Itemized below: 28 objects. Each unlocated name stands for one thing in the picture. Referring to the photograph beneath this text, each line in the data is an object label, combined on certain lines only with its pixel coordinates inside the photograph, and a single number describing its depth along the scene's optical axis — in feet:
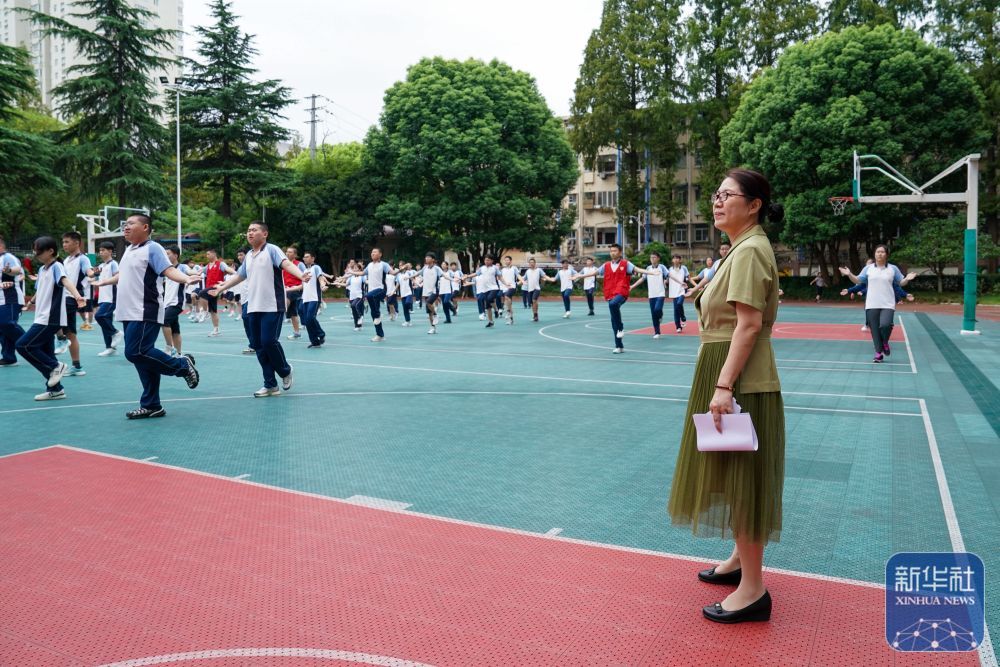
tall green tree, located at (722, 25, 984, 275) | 109.19
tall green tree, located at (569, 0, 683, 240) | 148.87
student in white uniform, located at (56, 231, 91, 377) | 37.47
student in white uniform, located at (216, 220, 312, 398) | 30.86
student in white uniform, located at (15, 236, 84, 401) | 30.81
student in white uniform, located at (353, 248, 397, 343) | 58.90
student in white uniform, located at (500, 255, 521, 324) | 75.66
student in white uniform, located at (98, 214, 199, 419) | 26.18
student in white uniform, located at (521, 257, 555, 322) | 78.28
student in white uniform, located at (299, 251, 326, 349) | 51.65
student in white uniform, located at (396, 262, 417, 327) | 72.74
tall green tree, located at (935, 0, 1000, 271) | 126.72
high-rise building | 338.95
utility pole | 200.64
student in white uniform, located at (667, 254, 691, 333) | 59.88
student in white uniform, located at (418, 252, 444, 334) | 65.16
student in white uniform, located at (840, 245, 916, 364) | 41.29
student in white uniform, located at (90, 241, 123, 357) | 44.60
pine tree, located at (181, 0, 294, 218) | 143.43
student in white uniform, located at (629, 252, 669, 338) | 58.23
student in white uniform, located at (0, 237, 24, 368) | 34.91
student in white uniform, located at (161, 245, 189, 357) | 43.70
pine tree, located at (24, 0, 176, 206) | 123.85
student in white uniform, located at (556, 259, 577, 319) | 83.30
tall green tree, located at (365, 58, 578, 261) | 137.90
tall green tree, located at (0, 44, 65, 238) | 99.66
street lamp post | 128.81
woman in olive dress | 10.56
